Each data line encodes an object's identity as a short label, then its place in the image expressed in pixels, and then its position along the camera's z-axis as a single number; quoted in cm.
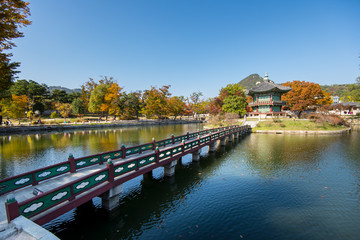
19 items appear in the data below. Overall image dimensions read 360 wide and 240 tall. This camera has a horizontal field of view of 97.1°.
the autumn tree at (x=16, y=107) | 4078
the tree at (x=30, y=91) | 5841
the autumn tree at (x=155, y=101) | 6662
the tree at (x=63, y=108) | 6147
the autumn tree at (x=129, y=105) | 6694
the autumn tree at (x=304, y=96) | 4525
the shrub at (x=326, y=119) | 3831
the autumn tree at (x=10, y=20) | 1175
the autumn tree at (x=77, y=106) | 6594
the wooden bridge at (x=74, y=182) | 534
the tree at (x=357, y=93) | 5515
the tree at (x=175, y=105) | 7394
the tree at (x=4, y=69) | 1700
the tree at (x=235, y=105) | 4847
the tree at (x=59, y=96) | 7100
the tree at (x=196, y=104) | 8874
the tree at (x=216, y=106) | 5484
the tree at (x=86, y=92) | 7138
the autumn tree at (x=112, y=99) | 6059
